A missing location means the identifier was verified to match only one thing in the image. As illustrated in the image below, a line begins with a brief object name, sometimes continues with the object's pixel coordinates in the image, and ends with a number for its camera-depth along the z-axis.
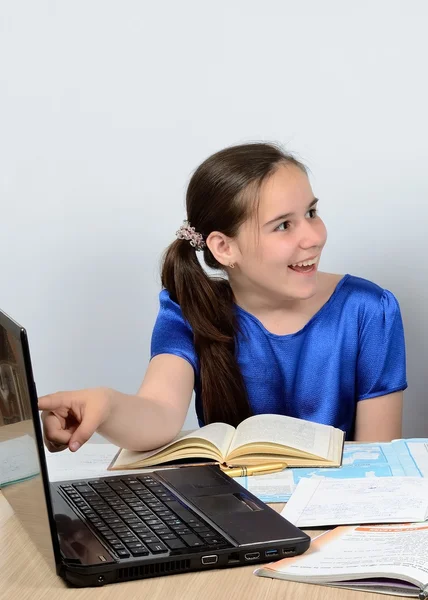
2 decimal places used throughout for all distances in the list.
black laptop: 1.58
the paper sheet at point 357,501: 1.72
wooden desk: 1.55
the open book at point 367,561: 1.55
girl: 2.43
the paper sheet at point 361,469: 1.87
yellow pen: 1.94
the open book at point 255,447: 1.99
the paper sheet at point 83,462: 1.99
